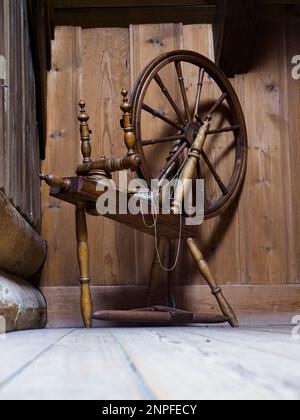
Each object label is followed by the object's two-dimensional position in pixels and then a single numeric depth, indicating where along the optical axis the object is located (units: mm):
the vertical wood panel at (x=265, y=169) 2695
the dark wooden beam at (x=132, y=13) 2717
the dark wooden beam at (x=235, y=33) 2521
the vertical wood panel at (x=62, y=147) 2615
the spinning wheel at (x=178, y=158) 1864
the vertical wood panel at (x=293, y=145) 2705
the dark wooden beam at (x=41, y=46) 2355
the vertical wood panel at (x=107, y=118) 2631
